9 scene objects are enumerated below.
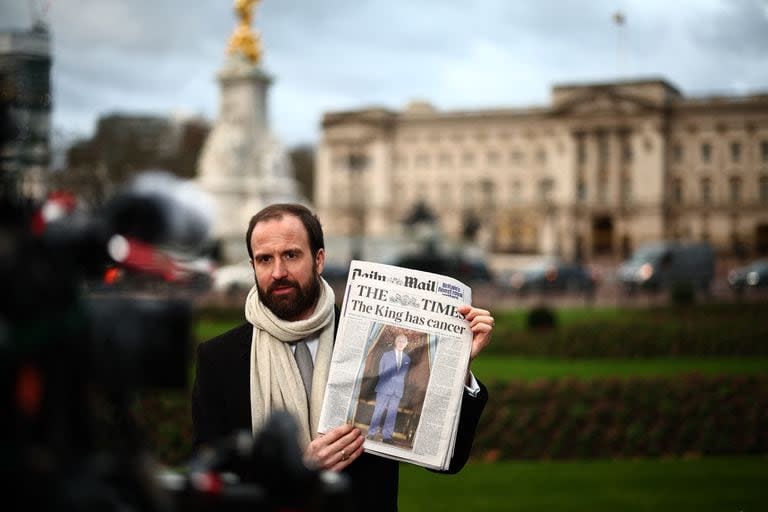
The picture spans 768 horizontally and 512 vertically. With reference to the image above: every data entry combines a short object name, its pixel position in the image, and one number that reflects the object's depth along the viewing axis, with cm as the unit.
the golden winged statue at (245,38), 3847
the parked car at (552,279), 3478
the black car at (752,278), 3359
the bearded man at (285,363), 273
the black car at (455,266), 2789
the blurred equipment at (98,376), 118
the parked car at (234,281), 2701
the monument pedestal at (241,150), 3809
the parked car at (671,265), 3584
